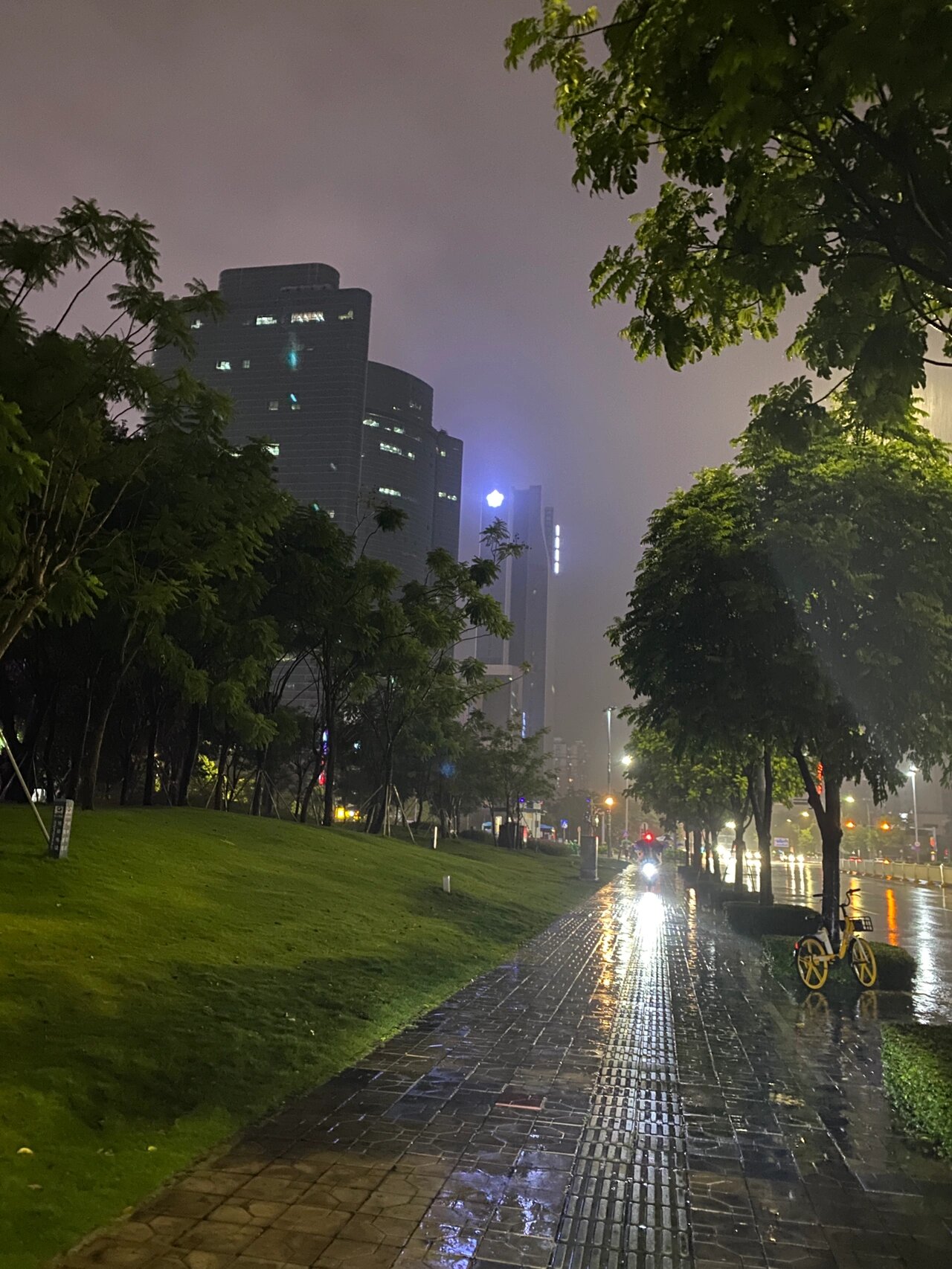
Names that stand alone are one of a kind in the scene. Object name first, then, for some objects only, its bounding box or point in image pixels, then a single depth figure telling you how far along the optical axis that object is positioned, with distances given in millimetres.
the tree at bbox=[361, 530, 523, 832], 34281
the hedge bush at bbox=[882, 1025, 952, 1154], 6680
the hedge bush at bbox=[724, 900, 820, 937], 19766
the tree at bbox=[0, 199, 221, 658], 12078
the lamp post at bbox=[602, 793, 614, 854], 105425
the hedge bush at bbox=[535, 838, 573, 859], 71875
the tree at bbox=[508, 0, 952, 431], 4375
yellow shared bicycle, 13312
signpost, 14632
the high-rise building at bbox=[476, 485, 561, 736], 182500
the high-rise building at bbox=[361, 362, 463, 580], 162500
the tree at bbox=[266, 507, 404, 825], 29172
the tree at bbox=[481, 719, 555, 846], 65438
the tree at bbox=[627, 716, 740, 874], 29219
